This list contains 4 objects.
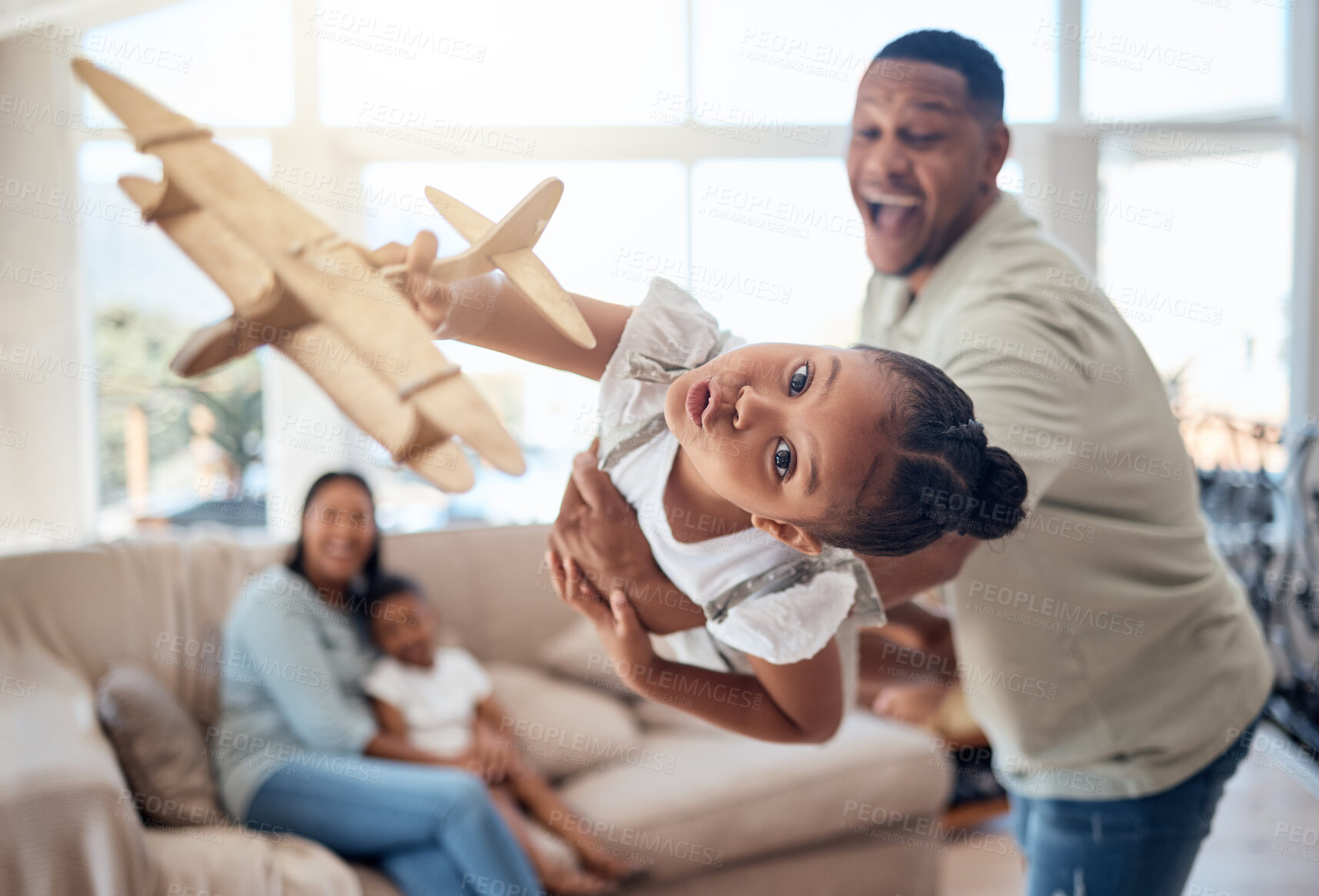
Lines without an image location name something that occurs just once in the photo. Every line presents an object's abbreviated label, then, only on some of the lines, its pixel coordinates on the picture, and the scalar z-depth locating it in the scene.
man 0.77
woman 1.77
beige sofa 1.54
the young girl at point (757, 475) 0.58
